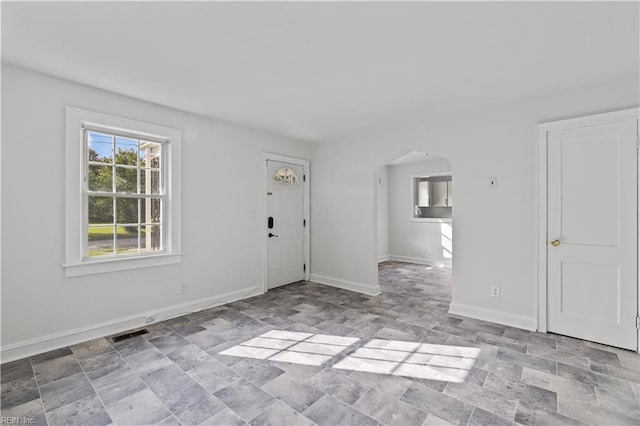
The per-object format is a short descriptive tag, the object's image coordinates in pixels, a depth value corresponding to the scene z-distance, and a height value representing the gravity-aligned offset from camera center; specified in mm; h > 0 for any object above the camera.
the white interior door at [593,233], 2902 -212
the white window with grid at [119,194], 3035 +203
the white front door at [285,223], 5055 -186
